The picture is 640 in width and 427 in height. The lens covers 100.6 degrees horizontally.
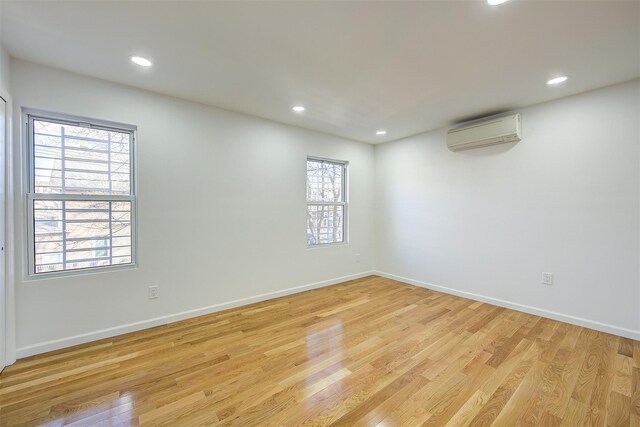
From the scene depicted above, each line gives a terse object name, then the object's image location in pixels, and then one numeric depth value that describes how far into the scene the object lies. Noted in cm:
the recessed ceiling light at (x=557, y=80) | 242
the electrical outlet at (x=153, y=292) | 273
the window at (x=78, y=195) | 227
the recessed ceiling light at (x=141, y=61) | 211
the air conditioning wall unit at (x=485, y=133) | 306
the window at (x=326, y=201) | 414
